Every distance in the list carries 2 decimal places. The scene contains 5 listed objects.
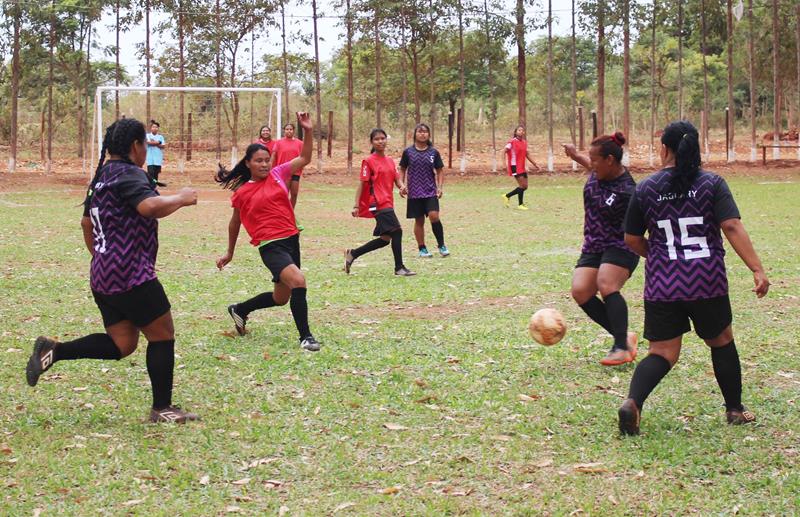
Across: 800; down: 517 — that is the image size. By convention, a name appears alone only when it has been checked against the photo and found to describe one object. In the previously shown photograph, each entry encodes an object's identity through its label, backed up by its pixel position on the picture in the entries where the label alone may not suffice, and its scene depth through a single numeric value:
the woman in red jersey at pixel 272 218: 8.01
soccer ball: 6.90
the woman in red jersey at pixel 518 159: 22.25
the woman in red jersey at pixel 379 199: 12.51
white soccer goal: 26.97
